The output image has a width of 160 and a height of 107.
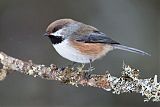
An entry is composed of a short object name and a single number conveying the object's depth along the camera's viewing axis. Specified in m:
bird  4.90
